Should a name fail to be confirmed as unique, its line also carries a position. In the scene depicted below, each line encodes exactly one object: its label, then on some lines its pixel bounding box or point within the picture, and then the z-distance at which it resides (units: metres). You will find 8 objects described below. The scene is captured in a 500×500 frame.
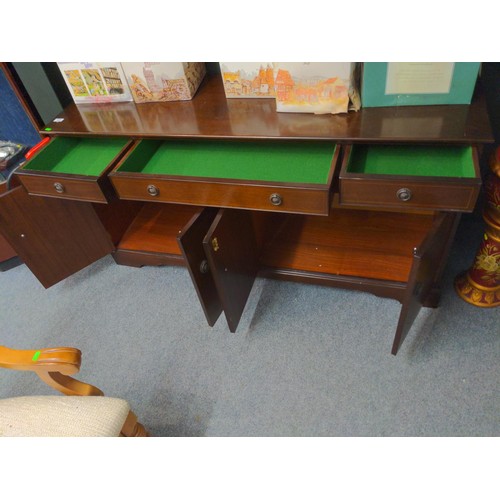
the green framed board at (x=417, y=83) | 0.95
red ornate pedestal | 1.09
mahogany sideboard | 0.98
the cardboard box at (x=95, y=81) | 1.21
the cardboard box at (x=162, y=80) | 1.17
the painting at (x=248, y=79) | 1.12
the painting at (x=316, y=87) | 0.98
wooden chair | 0.89
